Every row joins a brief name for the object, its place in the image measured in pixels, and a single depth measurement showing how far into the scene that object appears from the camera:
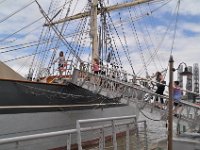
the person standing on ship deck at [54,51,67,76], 9.22
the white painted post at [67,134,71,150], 3.70
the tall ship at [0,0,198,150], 6.86
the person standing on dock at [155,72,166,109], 8.18
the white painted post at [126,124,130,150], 5.13
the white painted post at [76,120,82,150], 3.88
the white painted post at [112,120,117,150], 4.71
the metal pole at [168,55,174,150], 5.41
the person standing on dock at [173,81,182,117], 7.88
